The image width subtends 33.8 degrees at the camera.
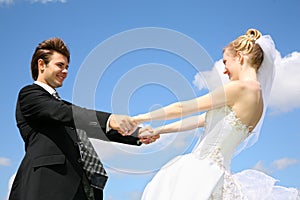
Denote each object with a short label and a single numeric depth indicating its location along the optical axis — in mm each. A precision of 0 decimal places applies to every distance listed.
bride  3586
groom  3568
